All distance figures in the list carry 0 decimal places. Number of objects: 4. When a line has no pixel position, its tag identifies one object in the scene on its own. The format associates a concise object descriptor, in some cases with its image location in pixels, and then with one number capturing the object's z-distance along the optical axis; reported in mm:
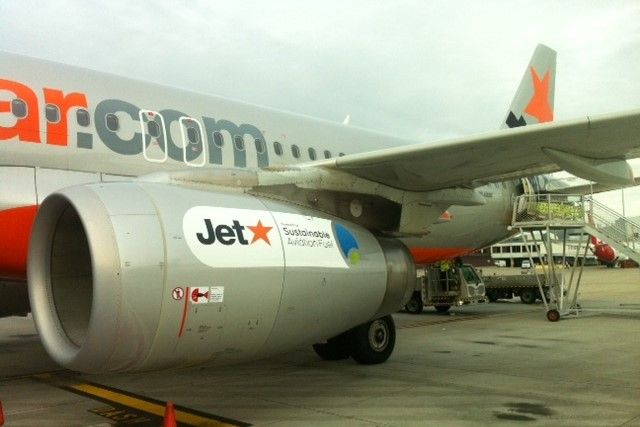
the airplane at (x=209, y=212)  4773
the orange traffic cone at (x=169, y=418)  4852
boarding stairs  13852
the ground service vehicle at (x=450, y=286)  17497
